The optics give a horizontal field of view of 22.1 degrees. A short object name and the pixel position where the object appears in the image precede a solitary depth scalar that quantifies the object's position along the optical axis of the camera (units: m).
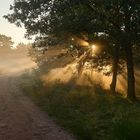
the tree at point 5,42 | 117.19
